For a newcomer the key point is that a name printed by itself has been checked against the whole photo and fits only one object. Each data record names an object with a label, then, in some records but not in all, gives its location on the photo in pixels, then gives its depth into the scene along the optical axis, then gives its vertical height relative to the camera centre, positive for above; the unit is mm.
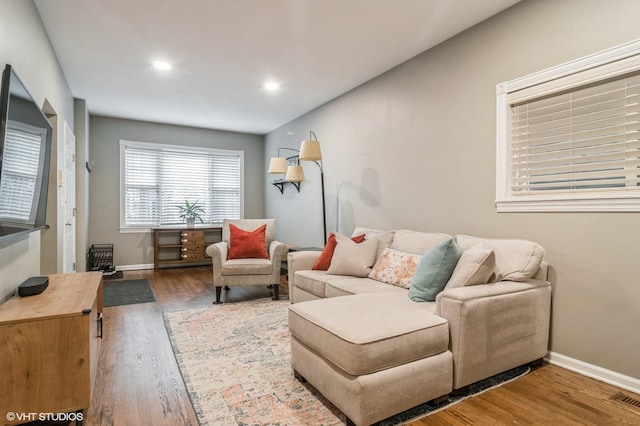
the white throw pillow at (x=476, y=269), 2131 -346
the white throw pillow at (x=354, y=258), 3170 -423
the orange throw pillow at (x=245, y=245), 4230 -405
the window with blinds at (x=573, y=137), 2088 +503
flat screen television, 1705 +284
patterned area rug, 1786 -1024
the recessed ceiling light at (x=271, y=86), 4230 +1531
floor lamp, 4211 +719
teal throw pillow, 2279 -376
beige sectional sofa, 1641 -637
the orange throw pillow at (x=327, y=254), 3446 -417
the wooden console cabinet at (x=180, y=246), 6117 -611
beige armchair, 3926 -644
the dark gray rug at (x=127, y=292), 4043 -1023
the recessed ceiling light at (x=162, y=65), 3623 +1518
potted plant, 6334 -19
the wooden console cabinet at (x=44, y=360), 1529 -666
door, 3920 +123
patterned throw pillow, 2744 -449
